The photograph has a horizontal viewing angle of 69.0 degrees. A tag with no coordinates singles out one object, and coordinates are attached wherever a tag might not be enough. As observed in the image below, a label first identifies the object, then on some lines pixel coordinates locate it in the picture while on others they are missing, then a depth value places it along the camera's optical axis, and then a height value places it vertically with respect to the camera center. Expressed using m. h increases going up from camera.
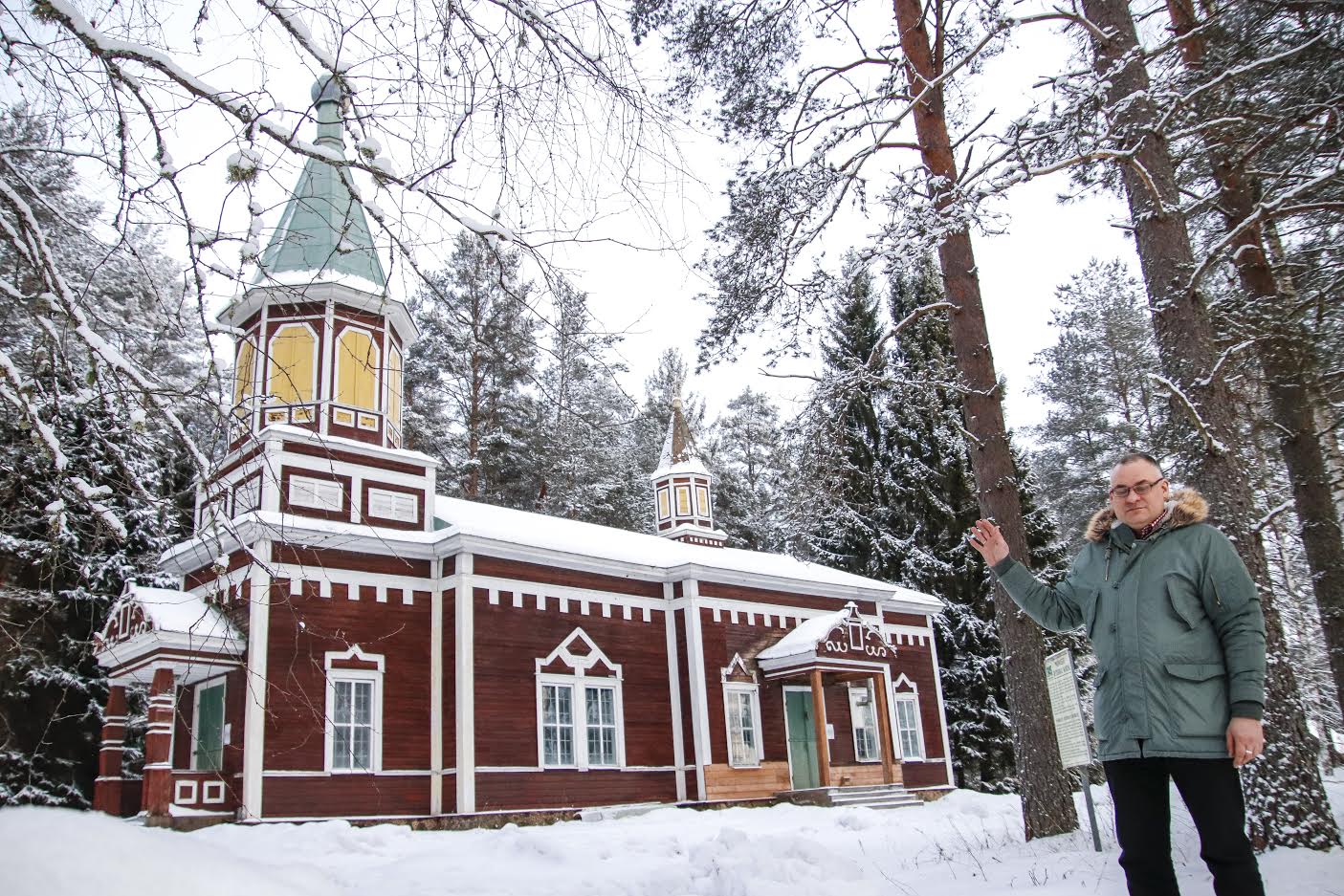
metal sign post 6.52 -0.07
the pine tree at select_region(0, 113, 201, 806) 4.13 +1.60
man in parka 3.49 +0.08
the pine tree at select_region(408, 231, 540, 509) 28.41 +9.50
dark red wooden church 13.89 +1.37
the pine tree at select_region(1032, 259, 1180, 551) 29.75 +9.40
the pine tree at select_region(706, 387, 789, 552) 36.25 +9.54
